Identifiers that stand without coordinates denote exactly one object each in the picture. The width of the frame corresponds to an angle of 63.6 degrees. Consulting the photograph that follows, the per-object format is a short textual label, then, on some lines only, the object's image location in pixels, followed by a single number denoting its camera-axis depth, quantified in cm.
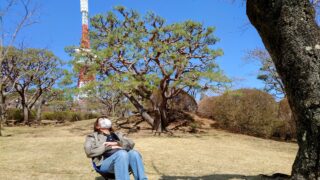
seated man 326
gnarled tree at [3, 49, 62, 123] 1826
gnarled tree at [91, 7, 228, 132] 1079
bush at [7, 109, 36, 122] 2038
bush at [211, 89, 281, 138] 1114
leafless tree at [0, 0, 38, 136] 1727
